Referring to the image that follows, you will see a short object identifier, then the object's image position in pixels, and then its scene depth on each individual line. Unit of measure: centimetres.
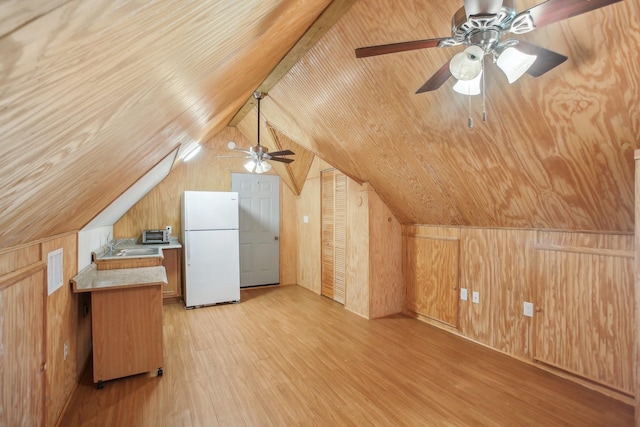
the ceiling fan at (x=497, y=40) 124
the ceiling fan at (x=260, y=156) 388
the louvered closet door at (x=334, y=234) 493
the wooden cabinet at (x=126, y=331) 262
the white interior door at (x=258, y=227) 587
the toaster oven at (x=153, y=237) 488
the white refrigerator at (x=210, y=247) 472
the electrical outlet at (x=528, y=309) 301
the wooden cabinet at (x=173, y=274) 518
